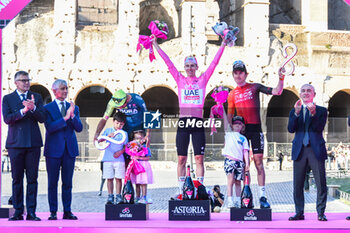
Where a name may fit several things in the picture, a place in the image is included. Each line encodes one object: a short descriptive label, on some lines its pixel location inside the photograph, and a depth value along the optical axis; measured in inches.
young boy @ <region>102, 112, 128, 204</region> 626.1
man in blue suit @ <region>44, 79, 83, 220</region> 600.9
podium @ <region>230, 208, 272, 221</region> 577.3
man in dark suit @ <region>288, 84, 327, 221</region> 586.3
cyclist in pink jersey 631.6
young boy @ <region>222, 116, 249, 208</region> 614.5
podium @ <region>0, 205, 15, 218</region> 614.0
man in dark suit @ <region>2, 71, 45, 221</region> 584.8
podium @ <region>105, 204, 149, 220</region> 587.3
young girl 625.6
